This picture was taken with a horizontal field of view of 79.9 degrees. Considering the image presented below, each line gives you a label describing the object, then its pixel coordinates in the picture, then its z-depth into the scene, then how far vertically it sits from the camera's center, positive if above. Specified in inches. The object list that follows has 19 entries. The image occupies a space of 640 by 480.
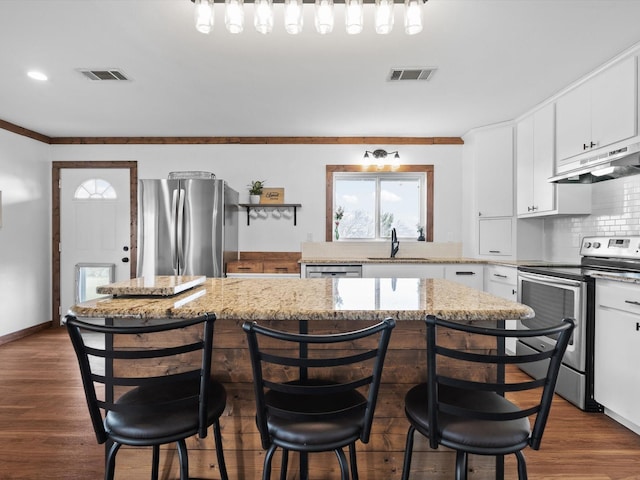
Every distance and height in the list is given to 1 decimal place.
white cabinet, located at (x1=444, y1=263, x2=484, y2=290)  163.6 -14.3
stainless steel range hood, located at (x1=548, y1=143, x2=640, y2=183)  104.5 +22.1
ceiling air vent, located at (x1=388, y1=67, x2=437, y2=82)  115.0 +51.5
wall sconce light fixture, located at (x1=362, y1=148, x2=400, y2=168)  185.2 +40.3
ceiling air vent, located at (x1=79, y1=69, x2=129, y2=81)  117.1 +51.7
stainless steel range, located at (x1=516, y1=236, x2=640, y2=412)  101.5 -16.8
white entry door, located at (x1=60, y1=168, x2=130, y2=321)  192.4 +4.3
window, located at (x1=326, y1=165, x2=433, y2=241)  195.3 +17.9
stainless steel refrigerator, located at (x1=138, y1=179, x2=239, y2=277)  161.5 +6.2
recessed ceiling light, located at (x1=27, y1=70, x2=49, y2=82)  117.5 +51.5
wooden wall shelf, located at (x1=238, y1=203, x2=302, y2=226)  186.1 +16.8
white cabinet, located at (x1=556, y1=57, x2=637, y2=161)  103.2 +38.6
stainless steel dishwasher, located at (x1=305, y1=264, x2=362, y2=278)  163.3 -13.4
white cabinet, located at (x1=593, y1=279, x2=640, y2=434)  88.7 -27.2
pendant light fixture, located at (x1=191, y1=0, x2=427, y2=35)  69.6 +41.4
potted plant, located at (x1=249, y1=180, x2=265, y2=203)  185.8 +23.5
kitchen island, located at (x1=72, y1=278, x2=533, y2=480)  63.0 -25.8
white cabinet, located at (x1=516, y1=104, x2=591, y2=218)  135.9 +24.7
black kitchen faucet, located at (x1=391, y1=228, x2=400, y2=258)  183.8 -1.6
